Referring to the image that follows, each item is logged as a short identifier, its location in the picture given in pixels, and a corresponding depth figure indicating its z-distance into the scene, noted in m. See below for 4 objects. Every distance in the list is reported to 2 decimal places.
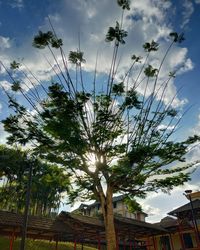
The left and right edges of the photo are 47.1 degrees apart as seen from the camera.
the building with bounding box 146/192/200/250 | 25.16
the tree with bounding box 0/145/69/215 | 32.66
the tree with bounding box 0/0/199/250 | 10.52
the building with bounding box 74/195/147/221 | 50.08
